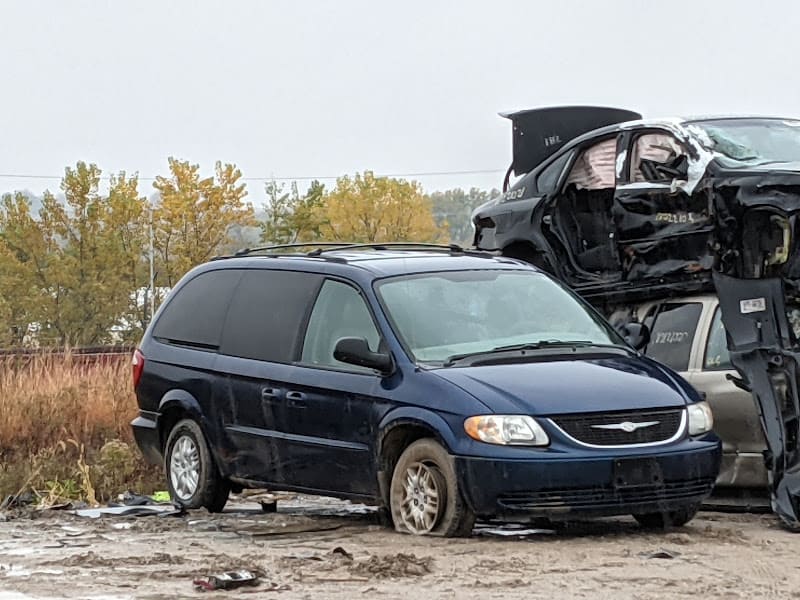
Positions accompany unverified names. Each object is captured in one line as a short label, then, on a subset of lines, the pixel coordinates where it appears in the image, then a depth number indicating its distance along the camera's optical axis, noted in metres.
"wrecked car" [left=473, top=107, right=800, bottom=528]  10.38
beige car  10.43
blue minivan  9.03
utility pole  54.42
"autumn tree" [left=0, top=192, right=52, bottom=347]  55.34
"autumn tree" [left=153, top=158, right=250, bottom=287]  62.09
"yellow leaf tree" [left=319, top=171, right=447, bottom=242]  65.62
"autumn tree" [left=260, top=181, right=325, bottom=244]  65.88
